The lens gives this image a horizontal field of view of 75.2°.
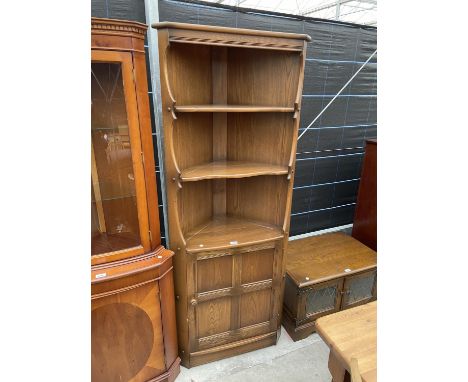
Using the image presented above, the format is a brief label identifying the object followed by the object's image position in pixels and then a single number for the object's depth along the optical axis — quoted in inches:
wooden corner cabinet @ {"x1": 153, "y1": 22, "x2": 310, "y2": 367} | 55.7
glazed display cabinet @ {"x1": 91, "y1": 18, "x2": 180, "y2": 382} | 45.9
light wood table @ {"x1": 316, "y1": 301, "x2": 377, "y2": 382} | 35.6
